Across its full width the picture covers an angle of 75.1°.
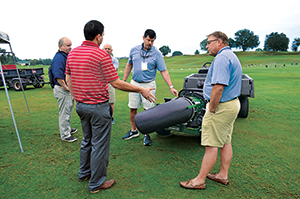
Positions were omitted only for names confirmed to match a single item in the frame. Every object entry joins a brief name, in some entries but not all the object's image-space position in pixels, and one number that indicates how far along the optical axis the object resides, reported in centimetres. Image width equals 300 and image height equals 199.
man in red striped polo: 236
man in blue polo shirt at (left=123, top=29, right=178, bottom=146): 398
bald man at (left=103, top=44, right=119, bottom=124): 517
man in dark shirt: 391
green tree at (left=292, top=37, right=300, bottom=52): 9169
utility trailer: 1162
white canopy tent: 459
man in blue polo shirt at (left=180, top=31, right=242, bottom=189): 232
